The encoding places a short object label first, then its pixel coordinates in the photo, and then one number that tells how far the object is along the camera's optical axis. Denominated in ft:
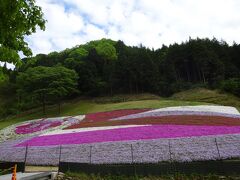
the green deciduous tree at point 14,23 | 15.25
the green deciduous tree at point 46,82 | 110.46
